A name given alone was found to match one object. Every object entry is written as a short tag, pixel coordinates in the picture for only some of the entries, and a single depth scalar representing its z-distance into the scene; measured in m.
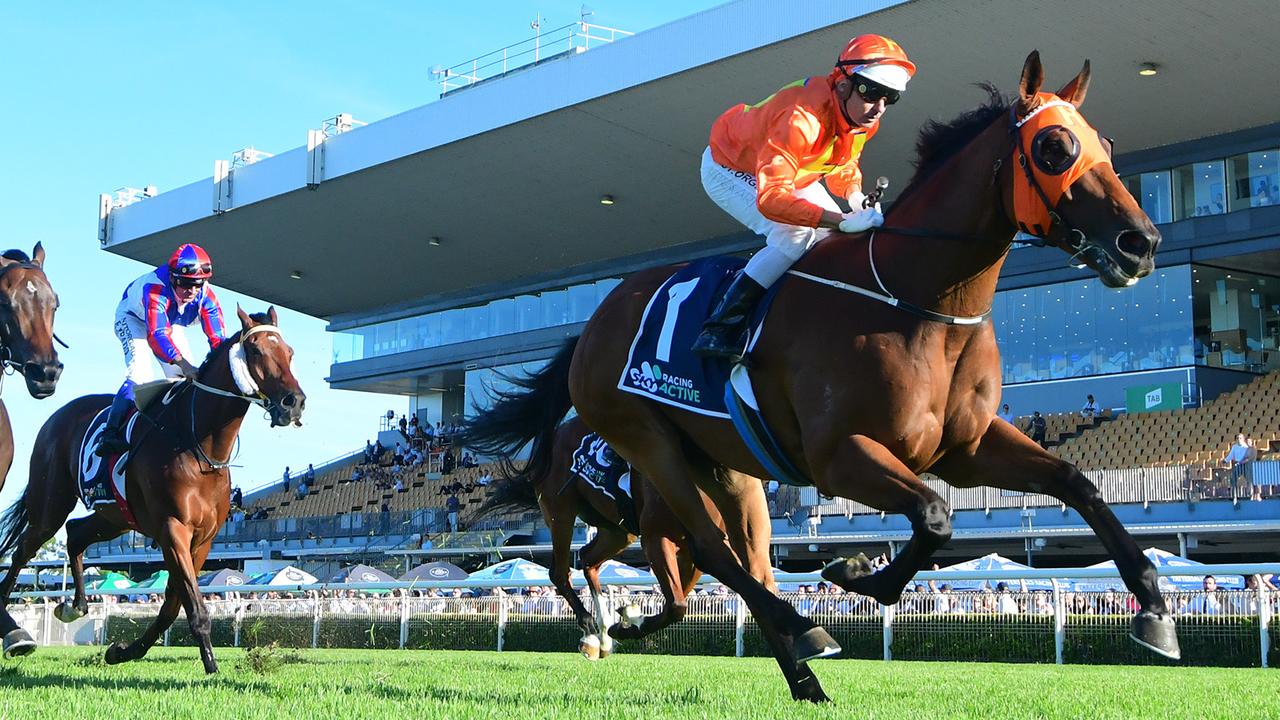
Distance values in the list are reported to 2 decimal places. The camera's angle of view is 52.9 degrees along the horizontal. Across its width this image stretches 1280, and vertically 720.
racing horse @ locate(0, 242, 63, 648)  5.78
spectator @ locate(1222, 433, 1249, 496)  19.55
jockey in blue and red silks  7.88
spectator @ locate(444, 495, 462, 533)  29.19
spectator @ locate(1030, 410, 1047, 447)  24.64
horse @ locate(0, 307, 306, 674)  7.27
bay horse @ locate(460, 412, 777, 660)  7.36
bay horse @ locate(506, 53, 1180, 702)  4.07
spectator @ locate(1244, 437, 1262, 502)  19.31
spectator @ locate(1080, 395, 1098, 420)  25.17
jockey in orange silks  4.70
